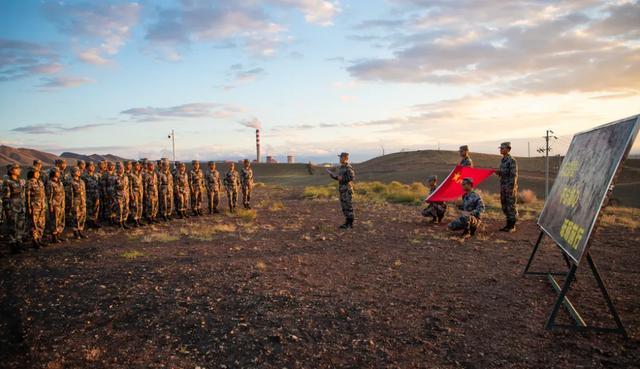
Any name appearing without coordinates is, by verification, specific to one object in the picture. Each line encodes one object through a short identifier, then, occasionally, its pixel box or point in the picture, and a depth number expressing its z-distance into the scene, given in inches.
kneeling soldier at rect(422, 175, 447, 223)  519.8
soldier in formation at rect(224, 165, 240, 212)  667.4
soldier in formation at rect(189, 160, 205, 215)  624.7
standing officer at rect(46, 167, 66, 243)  421.0
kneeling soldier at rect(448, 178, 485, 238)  419.2
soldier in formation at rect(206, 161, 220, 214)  633.0
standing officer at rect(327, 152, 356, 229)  470.3
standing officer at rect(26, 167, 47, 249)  395.3
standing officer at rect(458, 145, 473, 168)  495.8
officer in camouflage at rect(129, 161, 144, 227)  531.5
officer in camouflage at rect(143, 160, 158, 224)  554.6
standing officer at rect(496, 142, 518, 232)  432.1
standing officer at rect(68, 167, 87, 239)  450.6
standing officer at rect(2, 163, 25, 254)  379.2
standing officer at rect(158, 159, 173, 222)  578.2
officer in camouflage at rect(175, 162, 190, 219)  600.4
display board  172.6
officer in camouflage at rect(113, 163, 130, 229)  505.7
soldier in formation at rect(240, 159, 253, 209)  712.4
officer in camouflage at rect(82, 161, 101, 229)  514.0
